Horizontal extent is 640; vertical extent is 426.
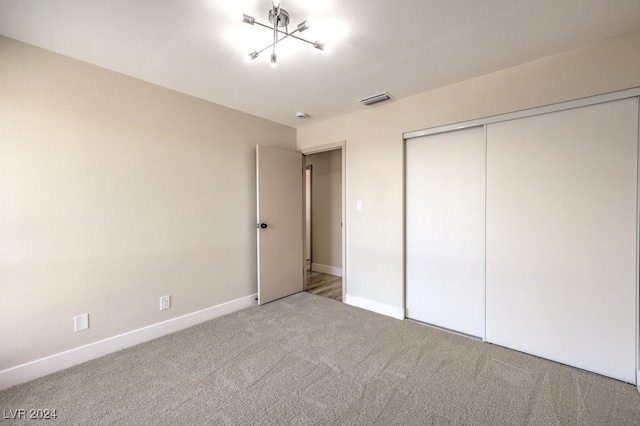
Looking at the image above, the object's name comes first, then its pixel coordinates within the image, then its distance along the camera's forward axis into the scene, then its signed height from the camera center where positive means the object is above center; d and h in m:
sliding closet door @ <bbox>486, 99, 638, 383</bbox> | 1.91 -0.21
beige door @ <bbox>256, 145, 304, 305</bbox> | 3.41 -0.17
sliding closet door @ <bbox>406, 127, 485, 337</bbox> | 2.56 -0.21
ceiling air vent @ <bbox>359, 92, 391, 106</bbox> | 2.85 +1.24
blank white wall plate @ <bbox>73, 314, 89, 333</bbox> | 2.16 -0.92
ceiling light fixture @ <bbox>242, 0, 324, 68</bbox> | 1.58 +1.19
